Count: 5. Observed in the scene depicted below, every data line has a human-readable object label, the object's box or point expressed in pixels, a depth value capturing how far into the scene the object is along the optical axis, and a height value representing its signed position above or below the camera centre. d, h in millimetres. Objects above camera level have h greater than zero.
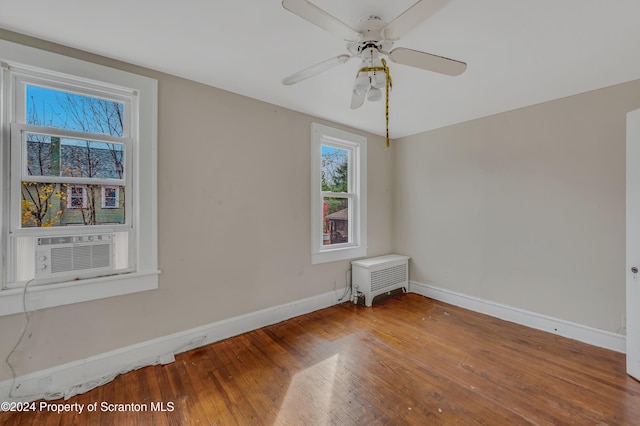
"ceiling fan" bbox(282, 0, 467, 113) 1235 +943
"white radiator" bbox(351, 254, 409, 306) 3309 -837
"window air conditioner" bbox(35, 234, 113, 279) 1761 -302
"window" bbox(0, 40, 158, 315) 1685 +330
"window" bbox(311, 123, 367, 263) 3180 +248
